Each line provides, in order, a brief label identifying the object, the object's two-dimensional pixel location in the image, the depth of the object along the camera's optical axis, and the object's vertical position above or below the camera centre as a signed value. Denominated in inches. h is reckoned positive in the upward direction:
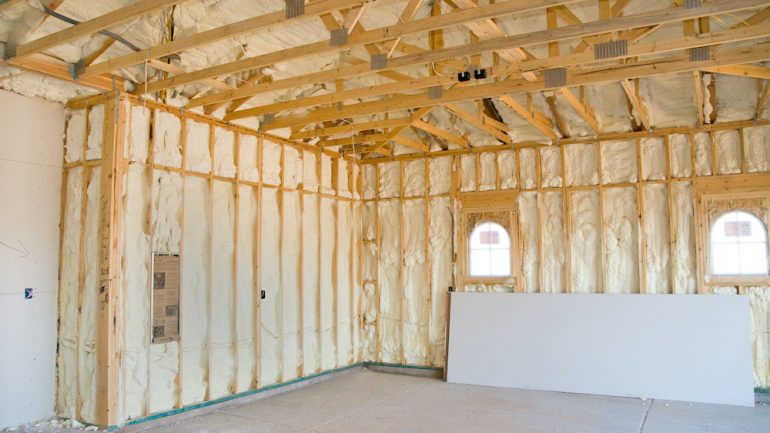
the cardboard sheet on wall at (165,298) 241.4 -18.9
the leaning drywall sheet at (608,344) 272.1 -48.4
